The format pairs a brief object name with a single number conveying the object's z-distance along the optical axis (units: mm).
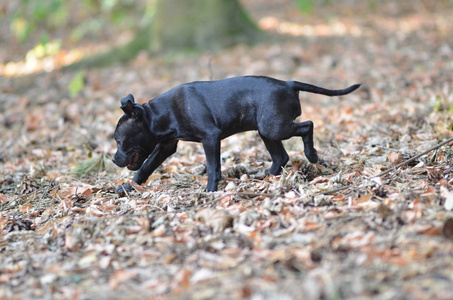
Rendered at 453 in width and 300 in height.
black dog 9164
